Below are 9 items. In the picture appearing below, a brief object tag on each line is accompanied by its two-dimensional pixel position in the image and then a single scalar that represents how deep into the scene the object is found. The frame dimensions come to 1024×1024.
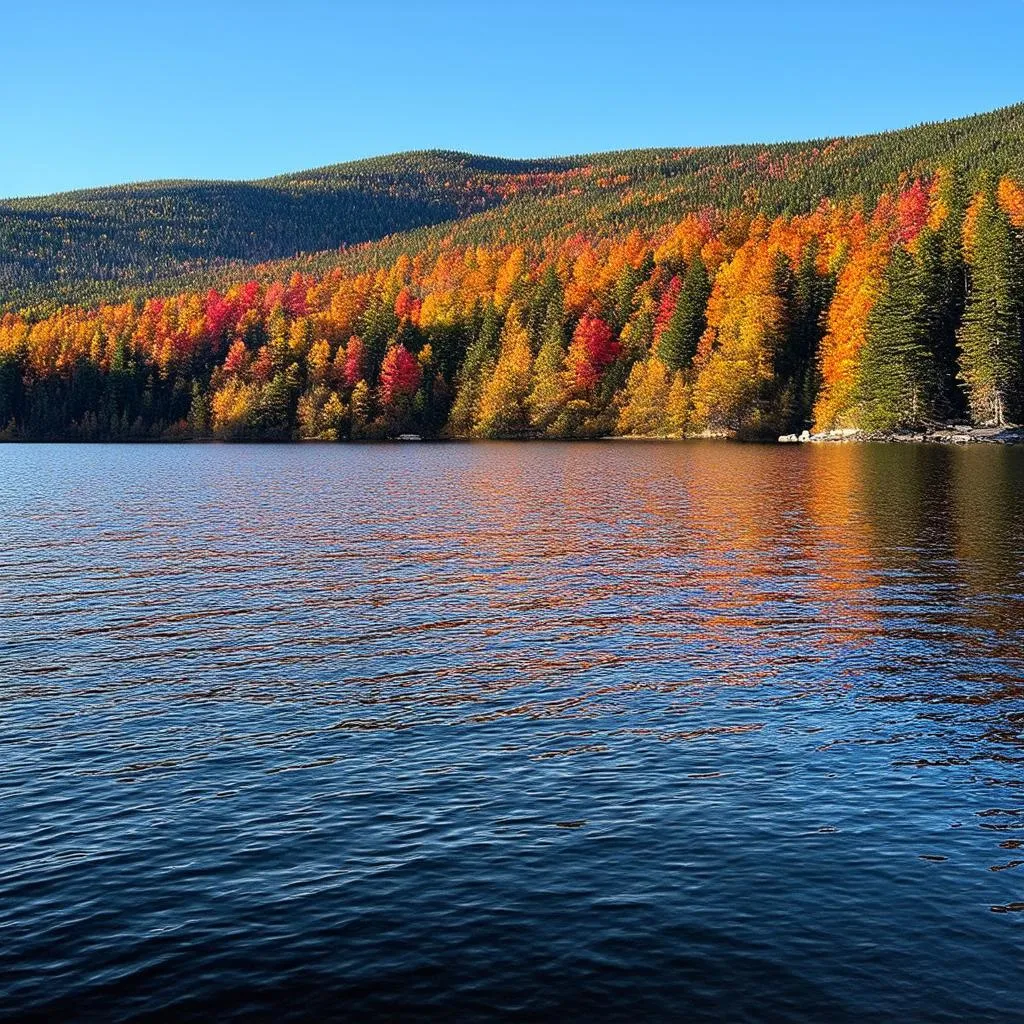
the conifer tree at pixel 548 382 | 158.00
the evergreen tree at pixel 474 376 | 168.38
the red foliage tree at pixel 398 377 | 174.00
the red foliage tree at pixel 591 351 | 159.88
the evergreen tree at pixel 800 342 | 135.25
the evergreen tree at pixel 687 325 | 148.62
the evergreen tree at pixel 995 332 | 109.38
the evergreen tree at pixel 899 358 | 113.88
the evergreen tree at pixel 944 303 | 116.56
